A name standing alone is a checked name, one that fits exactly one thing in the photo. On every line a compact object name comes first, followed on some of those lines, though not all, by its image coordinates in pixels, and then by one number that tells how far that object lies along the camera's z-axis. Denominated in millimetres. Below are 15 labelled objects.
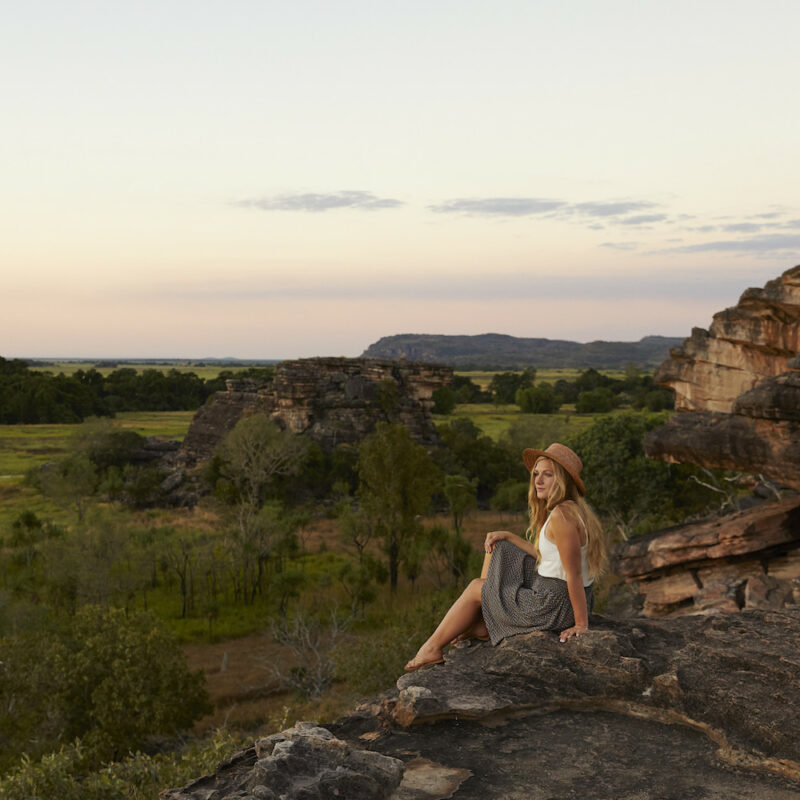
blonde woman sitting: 7520
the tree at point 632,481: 41031
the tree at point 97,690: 19719
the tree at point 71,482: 54688
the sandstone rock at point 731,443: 19344
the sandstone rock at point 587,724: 5527
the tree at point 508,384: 150500
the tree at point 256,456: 60750
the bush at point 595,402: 124875
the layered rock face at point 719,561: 19991
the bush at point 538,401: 124812
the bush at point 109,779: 12852
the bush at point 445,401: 102625
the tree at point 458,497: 49000
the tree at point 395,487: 39281
